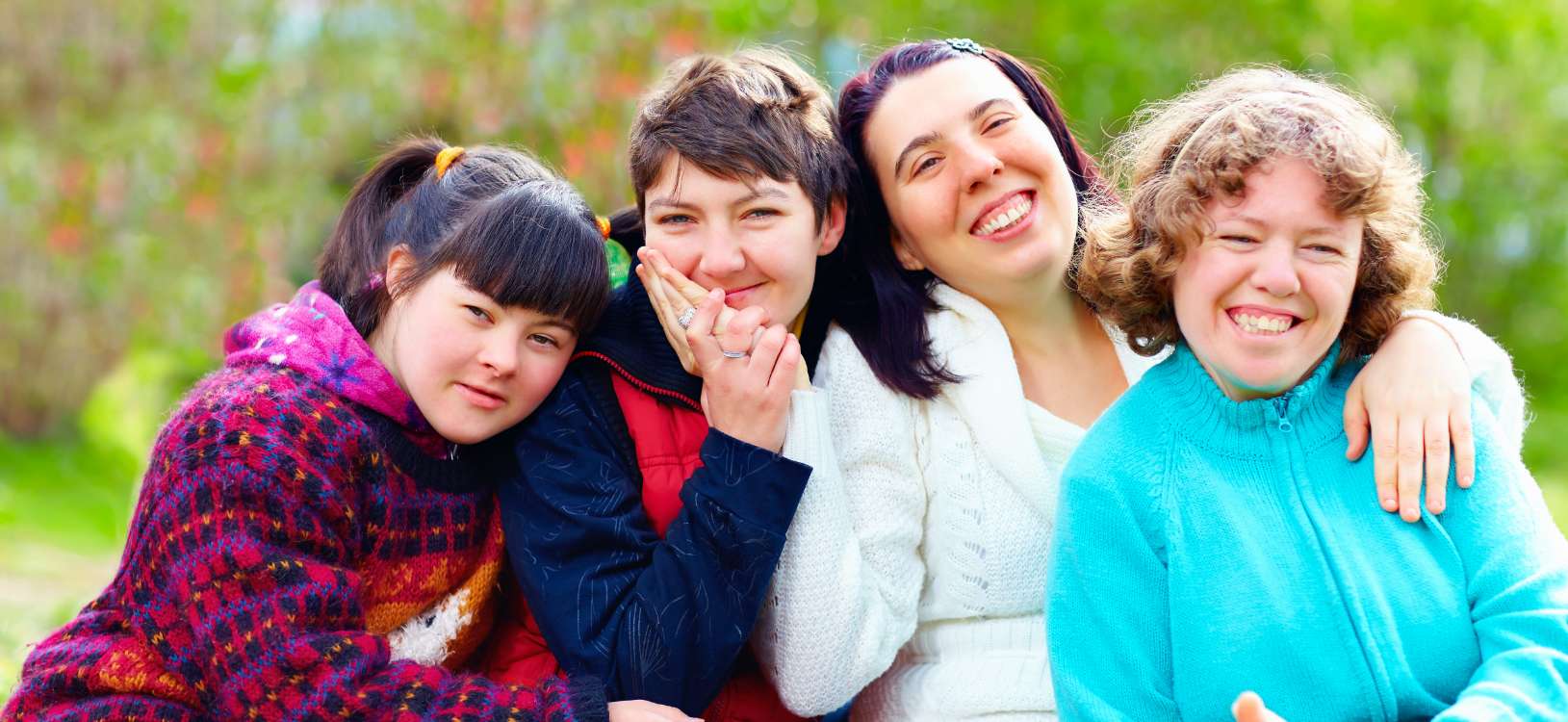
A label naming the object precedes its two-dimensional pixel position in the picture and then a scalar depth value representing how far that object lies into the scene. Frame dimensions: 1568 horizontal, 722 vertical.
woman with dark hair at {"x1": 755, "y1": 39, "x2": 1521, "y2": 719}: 2.36
